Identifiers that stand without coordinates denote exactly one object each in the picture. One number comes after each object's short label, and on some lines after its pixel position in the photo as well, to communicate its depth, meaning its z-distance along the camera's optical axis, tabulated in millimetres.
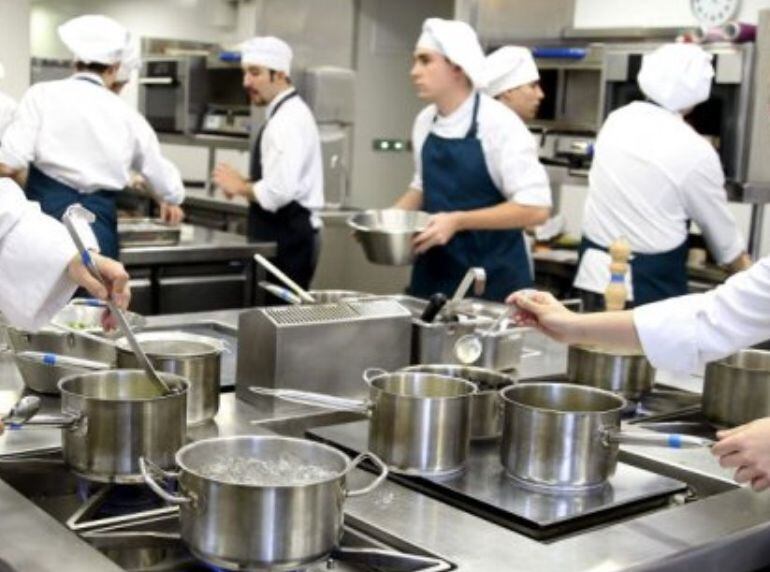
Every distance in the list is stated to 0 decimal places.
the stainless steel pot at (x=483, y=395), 1583
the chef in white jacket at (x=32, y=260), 1618
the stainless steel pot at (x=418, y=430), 1427
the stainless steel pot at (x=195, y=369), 1594
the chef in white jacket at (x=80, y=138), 3418
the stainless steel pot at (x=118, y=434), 1344
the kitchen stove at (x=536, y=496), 1321
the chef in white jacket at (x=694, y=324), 1590
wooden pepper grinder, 2184
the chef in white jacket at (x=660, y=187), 3055
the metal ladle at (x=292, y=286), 2045
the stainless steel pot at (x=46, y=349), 1718
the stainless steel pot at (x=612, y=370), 1914
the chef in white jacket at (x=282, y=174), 4516
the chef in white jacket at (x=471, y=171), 3025
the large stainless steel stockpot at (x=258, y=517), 1104
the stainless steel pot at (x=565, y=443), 1392
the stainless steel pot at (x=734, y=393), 1769
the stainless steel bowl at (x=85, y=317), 1923
